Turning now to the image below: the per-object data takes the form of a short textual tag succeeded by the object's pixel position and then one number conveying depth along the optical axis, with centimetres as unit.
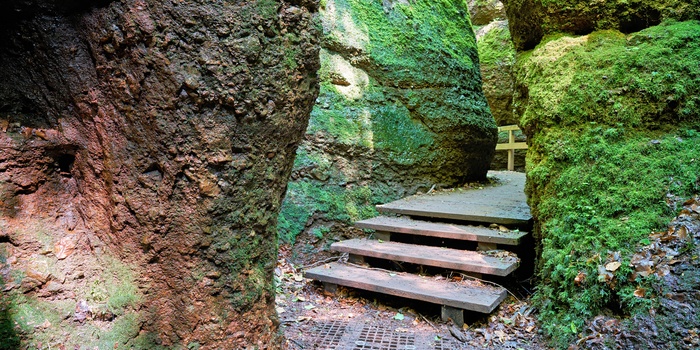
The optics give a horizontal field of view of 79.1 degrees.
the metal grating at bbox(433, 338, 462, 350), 314
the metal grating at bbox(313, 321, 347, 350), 309
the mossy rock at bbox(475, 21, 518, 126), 1245
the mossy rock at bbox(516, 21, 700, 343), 291
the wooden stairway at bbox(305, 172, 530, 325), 361
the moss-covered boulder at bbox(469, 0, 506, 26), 1393
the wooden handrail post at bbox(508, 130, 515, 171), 1165
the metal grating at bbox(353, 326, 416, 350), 311
